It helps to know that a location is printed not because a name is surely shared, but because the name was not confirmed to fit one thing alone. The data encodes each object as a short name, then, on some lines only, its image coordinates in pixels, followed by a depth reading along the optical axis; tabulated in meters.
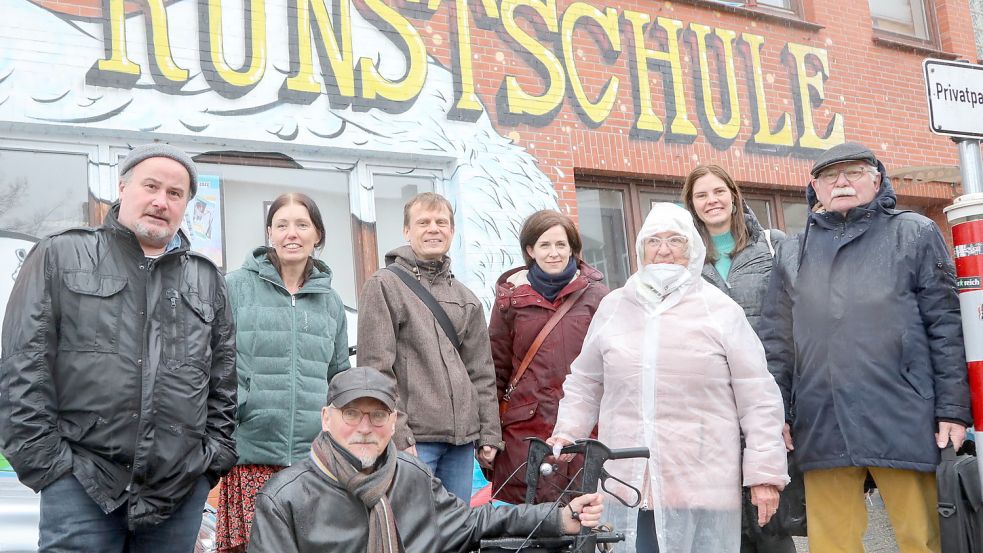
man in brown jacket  4.14
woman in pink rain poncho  3.48
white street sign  3.97
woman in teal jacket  3.88
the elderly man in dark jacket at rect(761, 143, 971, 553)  3.61
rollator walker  2.98
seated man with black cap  3.01
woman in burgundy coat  4.36
